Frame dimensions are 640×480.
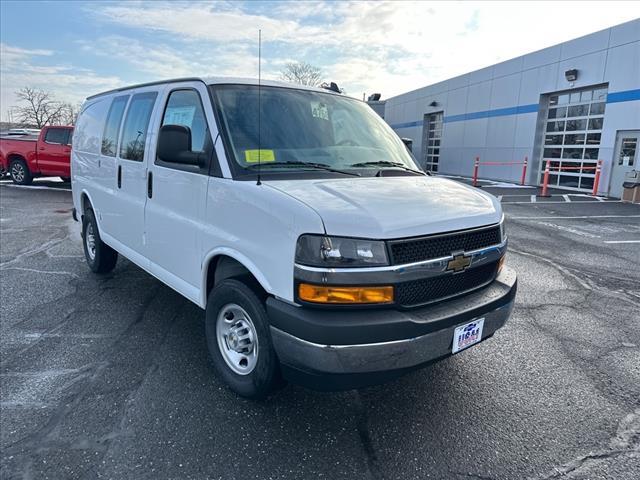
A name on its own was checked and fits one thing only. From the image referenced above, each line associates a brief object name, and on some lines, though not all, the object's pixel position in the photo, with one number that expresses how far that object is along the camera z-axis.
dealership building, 15.49
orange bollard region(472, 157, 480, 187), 20.66
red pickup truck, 15.18
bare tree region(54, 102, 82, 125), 52.19
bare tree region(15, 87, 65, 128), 50.38
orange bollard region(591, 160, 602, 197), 15.92
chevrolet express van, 2.39
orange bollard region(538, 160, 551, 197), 15.66
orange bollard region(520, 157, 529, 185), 19.95
